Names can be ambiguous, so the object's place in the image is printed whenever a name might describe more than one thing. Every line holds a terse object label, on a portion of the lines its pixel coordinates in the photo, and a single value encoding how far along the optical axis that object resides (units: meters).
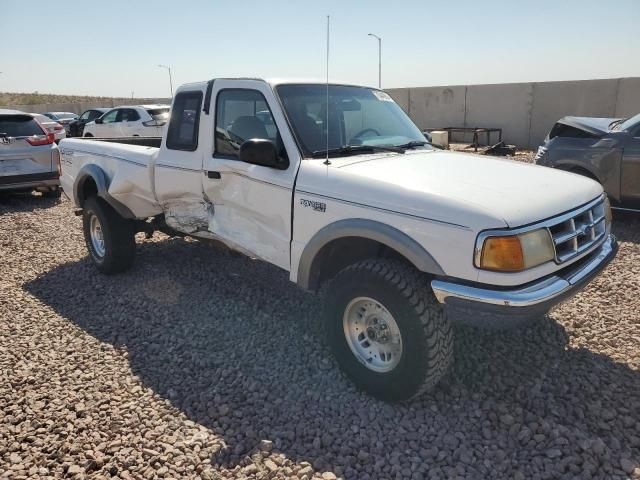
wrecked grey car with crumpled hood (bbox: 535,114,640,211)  6.76
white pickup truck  2.71
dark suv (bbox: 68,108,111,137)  19.76
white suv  14.64
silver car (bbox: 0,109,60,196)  8.91
